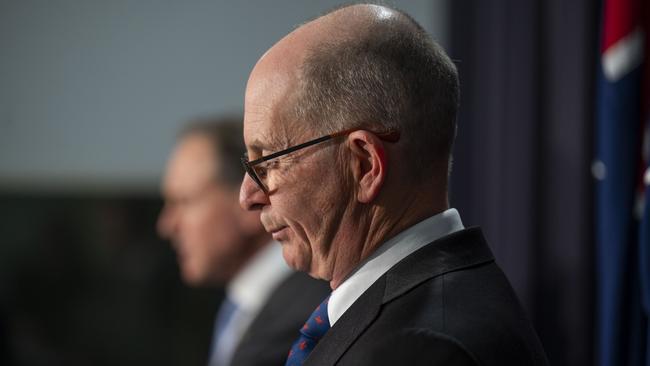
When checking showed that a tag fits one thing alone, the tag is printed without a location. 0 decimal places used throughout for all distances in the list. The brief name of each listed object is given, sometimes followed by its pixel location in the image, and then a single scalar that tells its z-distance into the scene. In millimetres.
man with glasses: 2708
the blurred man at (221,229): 3922
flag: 3166
